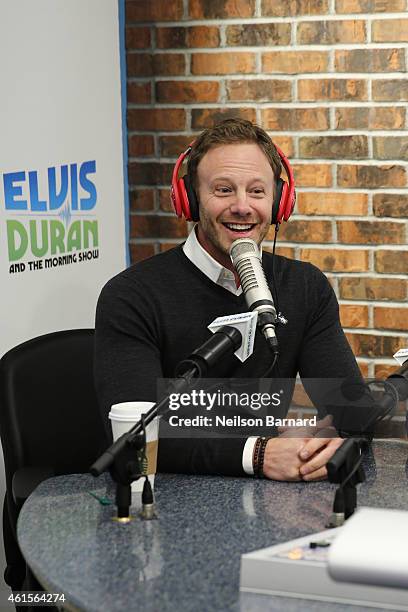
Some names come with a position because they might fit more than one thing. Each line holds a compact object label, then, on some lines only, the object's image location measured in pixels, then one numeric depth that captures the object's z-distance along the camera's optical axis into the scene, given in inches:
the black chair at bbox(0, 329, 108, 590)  136.3
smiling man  132.3
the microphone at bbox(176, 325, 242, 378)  112.6
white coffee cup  115.4
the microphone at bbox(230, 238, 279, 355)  116.5
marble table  96.6
